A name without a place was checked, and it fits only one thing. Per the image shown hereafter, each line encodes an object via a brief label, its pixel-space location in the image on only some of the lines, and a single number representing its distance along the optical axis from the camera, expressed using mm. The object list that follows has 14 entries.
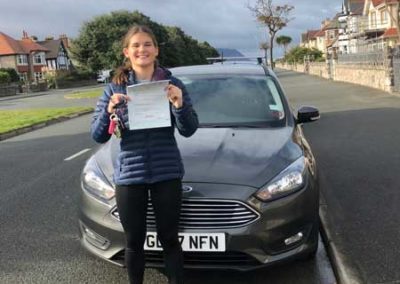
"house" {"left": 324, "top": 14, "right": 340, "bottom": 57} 100500
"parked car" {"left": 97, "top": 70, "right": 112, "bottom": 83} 81638
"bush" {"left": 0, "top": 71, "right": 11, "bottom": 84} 69000
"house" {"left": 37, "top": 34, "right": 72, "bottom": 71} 105625
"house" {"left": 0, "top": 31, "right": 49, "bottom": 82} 89688
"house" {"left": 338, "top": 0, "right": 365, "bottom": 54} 71125
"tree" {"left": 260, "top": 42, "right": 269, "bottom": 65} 90525
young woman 3510
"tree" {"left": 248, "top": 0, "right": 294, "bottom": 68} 68812
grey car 3924
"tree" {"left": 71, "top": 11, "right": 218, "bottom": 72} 65688
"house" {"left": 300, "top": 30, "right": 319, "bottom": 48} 131125
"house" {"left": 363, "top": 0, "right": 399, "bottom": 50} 61944
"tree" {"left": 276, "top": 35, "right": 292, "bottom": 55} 119875
